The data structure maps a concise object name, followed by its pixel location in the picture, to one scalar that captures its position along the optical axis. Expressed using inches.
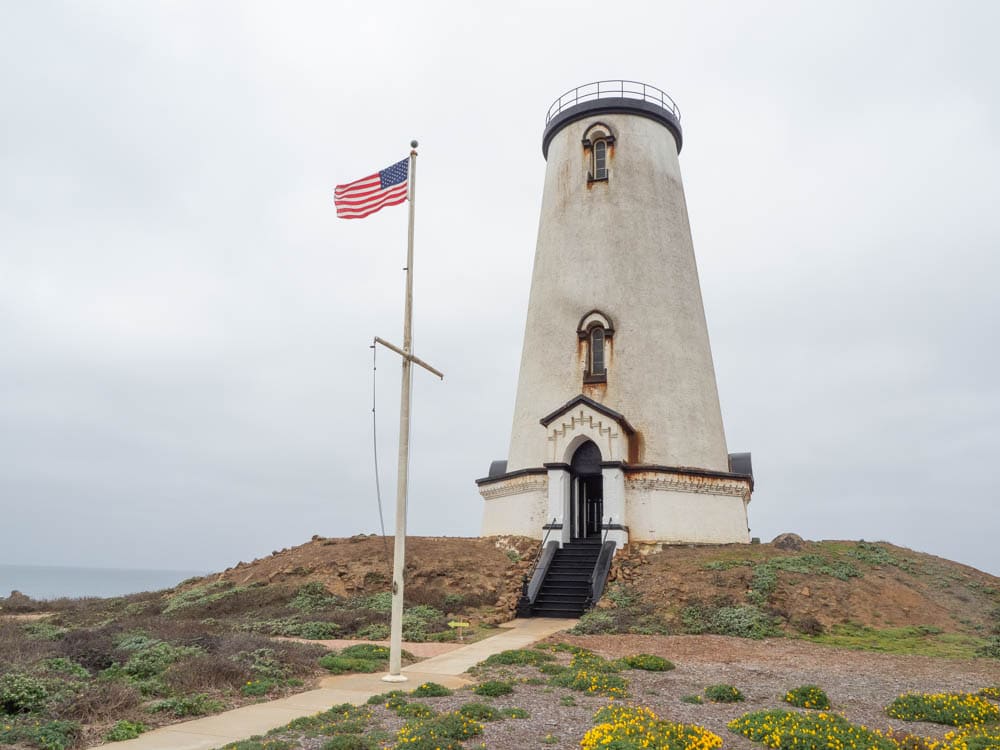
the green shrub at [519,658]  548.8
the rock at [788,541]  1020.7
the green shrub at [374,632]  687.7
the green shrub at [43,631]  643.2
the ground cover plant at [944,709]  389.4
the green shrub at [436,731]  320.2
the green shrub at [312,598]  822.5
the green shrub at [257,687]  445.5
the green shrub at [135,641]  538.6
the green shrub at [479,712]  376.5
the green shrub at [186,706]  398.6
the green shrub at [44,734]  329.4
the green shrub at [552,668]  505.4
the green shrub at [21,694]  374.6
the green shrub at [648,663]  526.9
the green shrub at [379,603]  796.0
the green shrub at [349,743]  319.3
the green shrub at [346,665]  529.7
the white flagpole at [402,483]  496.1
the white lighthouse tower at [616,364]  1027.9
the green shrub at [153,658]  476.4
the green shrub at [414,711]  383.6
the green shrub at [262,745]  318.7
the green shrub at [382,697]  418.8
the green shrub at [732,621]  714.8
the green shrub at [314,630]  692.1
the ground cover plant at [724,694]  432.8
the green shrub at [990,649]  610.4
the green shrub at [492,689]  432.9
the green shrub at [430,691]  432.8
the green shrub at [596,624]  722.8
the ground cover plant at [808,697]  417.4
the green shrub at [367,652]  571.8
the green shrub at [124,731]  352.2
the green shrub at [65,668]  451.1
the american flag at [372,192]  608.1
